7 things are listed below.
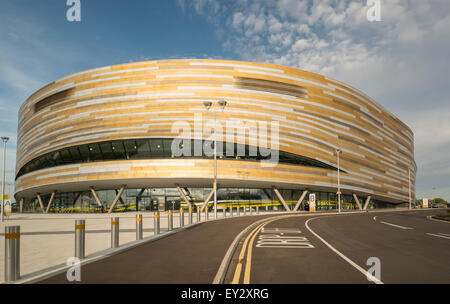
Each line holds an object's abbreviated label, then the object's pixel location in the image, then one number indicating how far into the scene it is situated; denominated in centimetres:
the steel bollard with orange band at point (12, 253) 578
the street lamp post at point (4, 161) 2862
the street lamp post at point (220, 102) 2511
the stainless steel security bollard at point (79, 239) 795
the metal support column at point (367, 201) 5682
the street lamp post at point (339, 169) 4825
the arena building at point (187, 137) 4244
